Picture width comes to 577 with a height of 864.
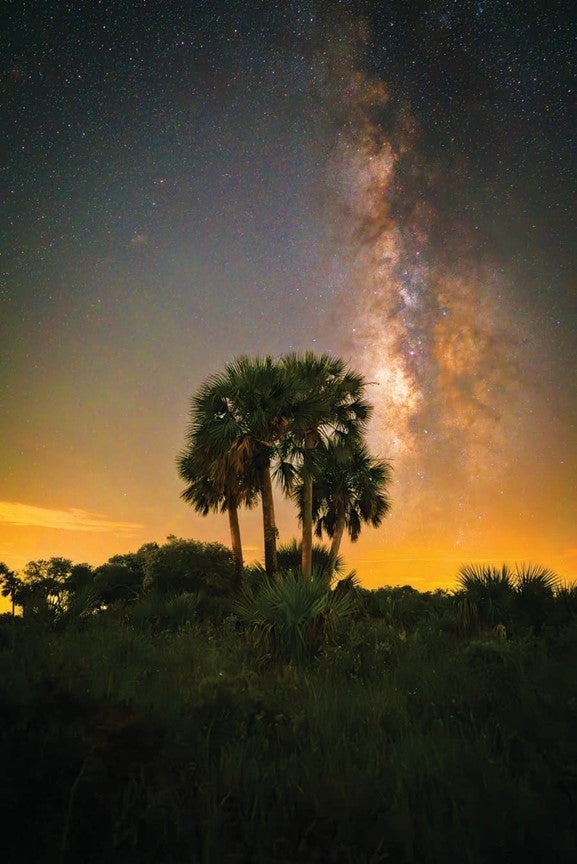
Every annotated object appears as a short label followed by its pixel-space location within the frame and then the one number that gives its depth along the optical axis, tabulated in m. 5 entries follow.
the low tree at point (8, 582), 27.95
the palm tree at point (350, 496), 27.55
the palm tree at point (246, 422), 19.20
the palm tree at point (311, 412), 19.77
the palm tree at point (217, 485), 19.64
